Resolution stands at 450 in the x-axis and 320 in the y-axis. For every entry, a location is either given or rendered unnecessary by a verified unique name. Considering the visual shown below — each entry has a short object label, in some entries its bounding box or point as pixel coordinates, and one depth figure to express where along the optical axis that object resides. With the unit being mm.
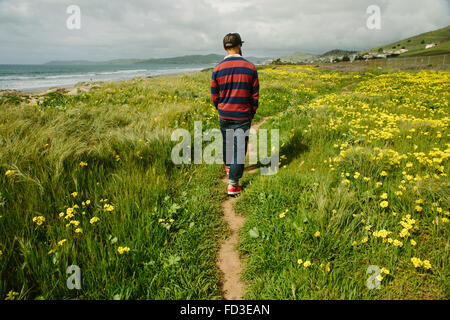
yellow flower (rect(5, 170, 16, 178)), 2867
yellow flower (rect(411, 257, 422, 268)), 2207
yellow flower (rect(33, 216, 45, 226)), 2514
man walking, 4020
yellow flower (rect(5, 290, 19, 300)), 1904
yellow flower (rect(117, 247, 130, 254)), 2389
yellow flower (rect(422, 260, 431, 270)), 2186
